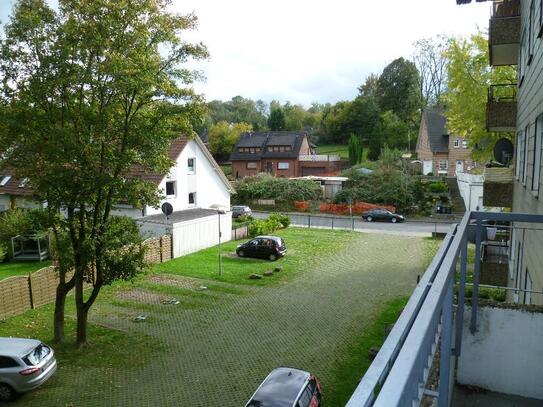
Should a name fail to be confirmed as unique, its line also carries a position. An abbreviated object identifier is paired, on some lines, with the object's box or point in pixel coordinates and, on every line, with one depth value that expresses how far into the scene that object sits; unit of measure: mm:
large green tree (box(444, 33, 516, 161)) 25000
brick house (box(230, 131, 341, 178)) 61188
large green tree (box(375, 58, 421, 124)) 73438
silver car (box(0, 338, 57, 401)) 10938
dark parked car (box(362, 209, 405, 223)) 38281
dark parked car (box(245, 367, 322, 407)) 8922
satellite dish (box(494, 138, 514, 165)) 17047
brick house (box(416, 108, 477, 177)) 49562
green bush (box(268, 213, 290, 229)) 34281
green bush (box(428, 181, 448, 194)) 42594
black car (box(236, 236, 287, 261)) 24844
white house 25812
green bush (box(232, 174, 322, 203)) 45469
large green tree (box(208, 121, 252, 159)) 75750
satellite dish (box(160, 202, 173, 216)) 24489
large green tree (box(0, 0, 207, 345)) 11664
